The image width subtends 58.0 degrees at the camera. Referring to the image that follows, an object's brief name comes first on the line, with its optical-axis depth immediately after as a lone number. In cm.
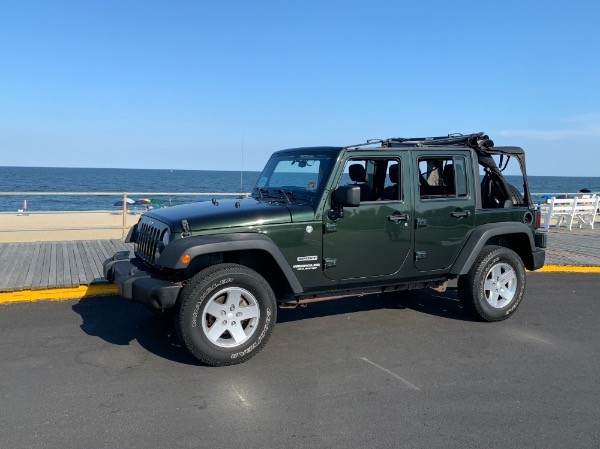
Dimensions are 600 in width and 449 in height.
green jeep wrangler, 462
